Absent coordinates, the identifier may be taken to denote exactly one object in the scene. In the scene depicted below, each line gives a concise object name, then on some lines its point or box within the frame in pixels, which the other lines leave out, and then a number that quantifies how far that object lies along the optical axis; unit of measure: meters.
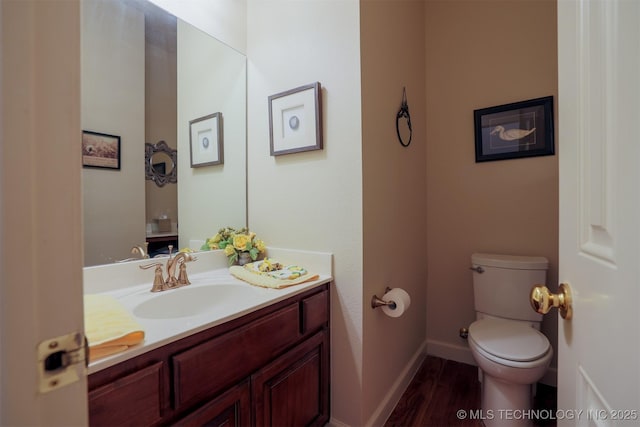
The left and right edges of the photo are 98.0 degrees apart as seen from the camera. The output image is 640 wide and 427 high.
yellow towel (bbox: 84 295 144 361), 0.66
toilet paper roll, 1.36
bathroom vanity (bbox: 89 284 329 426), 0.69
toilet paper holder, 1.37
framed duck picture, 1.75
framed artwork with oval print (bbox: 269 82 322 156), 1.38
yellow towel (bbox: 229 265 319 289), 1.21
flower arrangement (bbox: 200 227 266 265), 1.53
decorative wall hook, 1.66
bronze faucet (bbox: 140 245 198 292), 1.19
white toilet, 1.30
